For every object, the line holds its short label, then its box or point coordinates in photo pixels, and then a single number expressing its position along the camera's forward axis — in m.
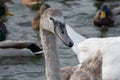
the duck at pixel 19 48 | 10.53
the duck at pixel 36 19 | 12.23
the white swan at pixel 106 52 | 7.66
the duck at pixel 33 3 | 14.50
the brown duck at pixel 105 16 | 12.85
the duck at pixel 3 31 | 11.47
